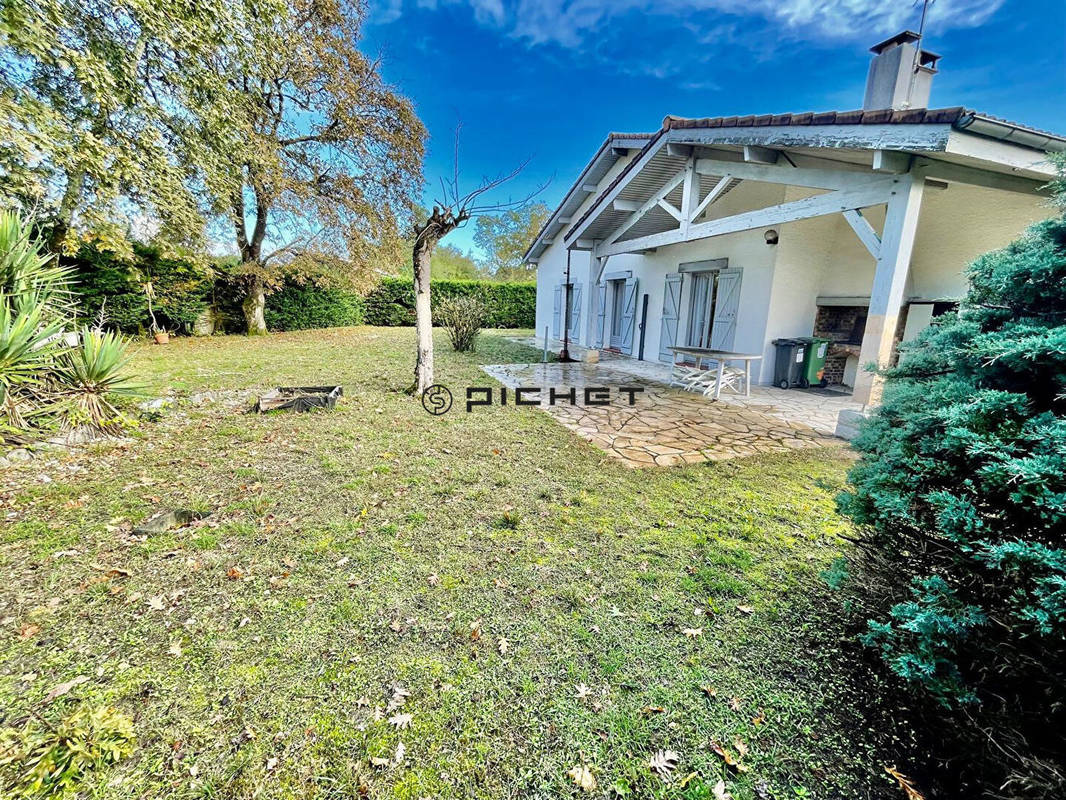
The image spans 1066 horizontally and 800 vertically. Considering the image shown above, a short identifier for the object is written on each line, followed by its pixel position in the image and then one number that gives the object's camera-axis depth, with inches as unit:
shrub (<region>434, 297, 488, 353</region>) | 444.8
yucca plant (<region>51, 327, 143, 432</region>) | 160.4
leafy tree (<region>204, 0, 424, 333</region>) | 377.4
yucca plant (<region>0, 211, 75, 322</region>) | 147.0
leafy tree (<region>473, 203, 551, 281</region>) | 1425.9
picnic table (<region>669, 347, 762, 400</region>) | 265.7
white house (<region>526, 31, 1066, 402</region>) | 169.3
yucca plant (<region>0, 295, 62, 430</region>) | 134.8
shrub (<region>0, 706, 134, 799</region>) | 51.1
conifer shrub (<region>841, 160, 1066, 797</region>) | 44.9
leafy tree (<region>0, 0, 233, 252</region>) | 249.8
